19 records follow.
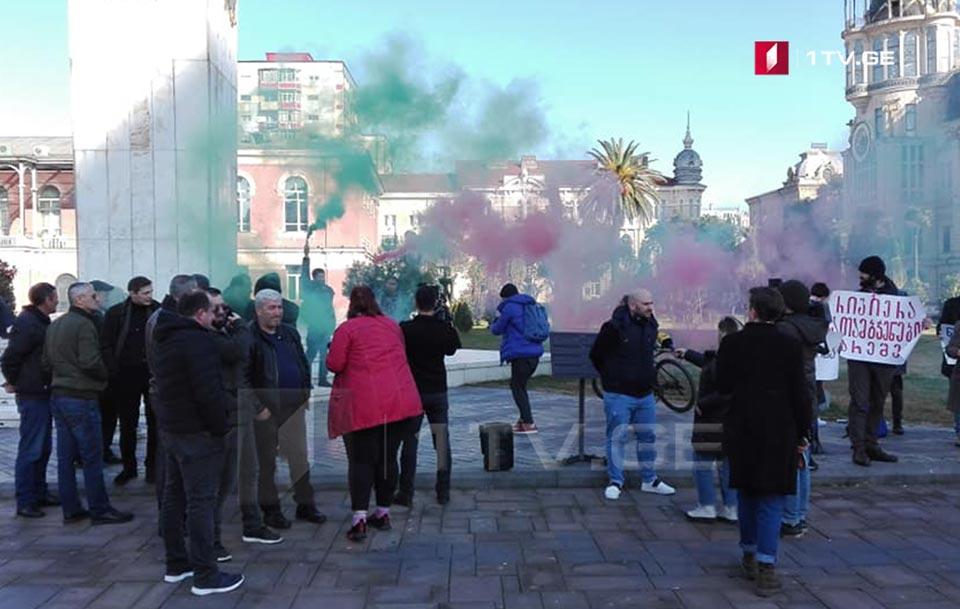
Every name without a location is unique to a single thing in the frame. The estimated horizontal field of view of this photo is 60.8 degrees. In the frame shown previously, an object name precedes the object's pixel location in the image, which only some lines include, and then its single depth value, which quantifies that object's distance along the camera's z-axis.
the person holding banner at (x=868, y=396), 7.66
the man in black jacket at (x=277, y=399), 5.75
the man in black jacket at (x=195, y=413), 4.68
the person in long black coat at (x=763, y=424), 4.75
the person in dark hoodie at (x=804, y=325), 6.51
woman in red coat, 5.68
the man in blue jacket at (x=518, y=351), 9.23
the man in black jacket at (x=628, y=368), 6.62
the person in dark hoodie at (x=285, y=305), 7.41
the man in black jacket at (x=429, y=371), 6.39
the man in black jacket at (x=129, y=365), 6.97
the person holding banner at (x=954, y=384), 8.38
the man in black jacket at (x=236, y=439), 5.38
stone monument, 11.46
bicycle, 11.30
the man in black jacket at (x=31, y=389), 6.24
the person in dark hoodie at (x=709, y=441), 5.85
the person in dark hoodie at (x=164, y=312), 5.09
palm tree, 20.64
